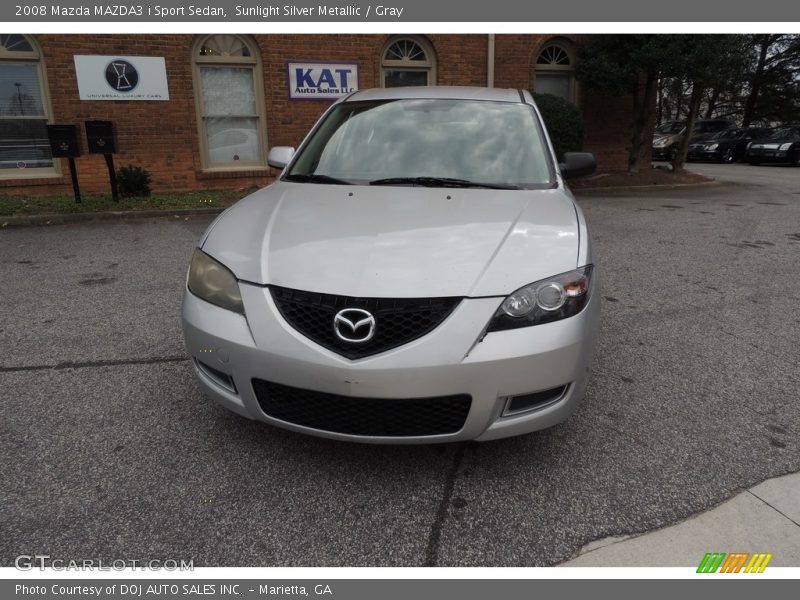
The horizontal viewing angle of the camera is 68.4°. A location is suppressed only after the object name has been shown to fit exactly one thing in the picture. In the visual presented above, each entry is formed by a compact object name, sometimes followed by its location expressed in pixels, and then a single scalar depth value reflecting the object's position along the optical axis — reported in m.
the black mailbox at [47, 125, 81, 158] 9.12
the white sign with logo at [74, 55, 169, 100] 10.14
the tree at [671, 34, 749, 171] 11.41
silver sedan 2.21
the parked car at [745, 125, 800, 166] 21.23
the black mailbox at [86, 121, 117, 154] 9.45
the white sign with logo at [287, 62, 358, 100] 11.34
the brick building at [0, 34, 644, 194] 10.13
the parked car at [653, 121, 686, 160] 22.47
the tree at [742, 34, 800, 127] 28.41
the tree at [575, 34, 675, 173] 11.54
